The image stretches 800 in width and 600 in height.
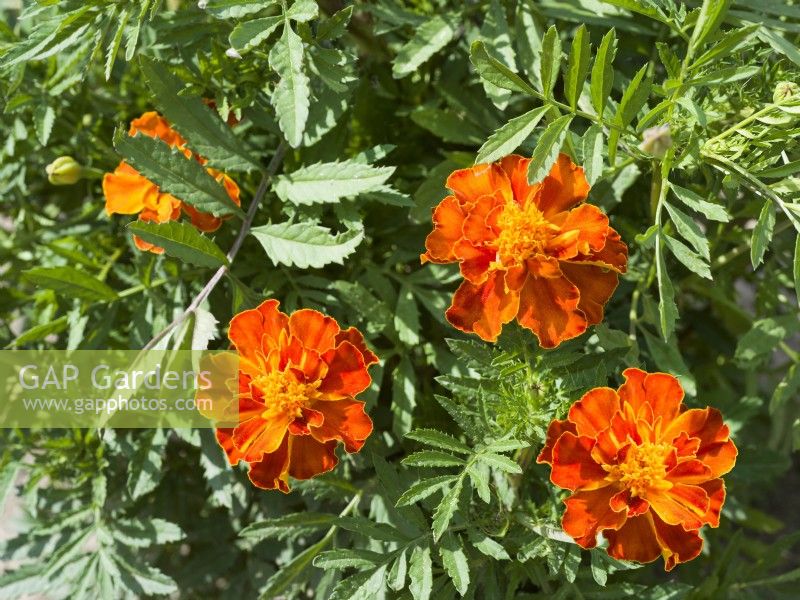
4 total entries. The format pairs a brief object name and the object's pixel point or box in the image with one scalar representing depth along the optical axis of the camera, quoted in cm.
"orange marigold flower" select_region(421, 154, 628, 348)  60
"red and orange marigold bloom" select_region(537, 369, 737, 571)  59
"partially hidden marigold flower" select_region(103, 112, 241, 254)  66
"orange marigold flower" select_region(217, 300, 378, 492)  61
